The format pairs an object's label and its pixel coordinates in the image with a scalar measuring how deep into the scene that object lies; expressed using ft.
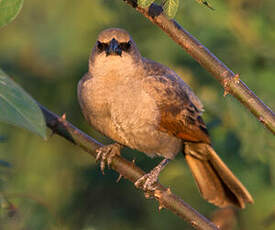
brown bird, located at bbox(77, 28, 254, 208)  26.48
